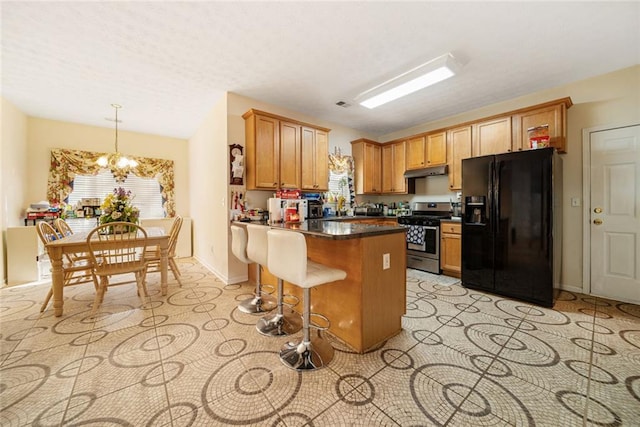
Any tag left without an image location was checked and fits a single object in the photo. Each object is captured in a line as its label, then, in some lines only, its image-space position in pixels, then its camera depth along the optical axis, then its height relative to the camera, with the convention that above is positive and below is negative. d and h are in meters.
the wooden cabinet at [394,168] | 4.94 +0.91
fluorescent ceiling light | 2.65 +1.58
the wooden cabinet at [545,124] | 3.18 +1.18
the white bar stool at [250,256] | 2.29 -0.43
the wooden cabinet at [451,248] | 3.77 -0.57
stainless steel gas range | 4.03 -0.44
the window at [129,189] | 4.64 +0.50
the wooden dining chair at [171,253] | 3.40 -0.57
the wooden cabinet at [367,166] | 5.06 +0.97
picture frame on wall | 3.56 +0.73
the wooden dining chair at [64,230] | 3.03 -0.22
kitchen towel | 4.18 -0.39
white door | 2.87 -0.03
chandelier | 3.96 +0.89
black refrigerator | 2.80 -0.16
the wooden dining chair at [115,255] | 2.58 -0.48
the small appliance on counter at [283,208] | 3.16 +0.06
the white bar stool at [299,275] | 1.65 -0.44
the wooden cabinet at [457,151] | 4.02 +1.01
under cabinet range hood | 4.25 +0.73
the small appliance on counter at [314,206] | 4.04 +0.11
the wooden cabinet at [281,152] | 3.56 +0.95
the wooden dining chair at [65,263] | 2.63 -0.57
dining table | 2.47 -0.37
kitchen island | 1.88 -0.59
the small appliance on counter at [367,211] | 5.13 +0.03
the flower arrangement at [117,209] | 3.05 +0.06
